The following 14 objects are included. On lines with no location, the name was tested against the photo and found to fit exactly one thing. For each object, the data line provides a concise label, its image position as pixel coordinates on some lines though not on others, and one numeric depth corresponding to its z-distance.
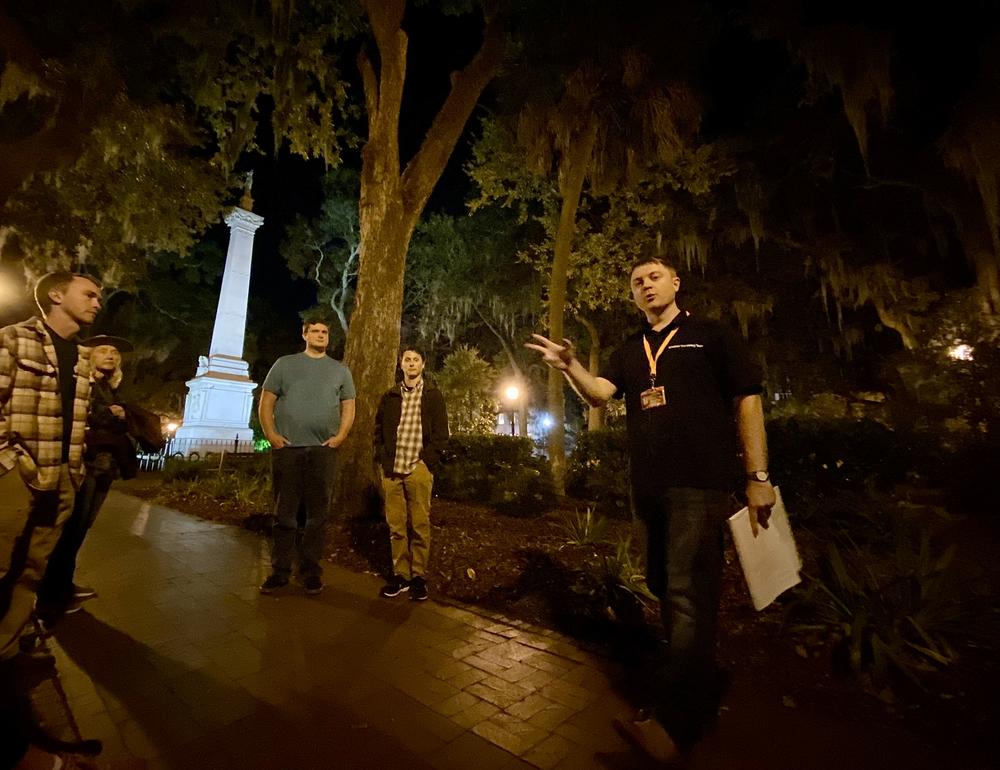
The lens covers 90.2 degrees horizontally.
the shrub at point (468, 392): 14.28
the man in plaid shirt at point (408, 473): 3.81
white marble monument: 16.61
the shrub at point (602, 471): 7.44
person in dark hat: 3.37
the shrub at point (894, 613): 2.61
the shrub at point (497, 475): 7.54
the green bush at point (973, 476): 6.16
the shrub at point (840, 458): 6.31
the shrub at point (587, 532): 4.89
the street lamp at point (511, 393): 20.33
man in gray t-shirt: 3.83
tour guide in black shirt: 2.01
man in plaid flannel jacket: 2.16
